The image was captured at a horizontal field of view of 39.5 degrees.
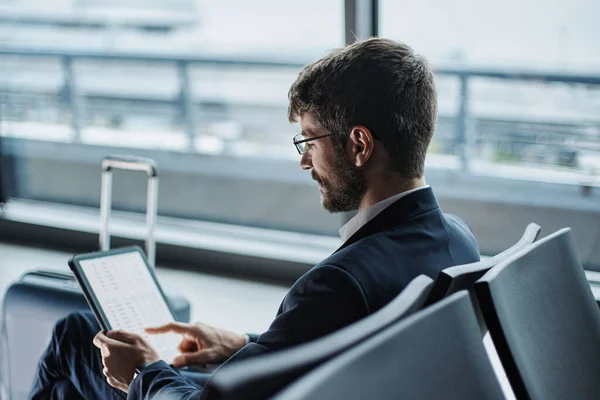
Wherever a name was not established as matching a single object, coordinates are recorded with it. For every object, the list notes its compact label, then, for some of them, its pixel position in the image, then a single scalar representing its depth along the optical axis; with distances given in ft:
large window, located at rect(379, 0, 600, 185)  10.44
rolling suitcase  7.84
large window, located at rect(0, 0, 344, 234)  13.69
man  4.33
